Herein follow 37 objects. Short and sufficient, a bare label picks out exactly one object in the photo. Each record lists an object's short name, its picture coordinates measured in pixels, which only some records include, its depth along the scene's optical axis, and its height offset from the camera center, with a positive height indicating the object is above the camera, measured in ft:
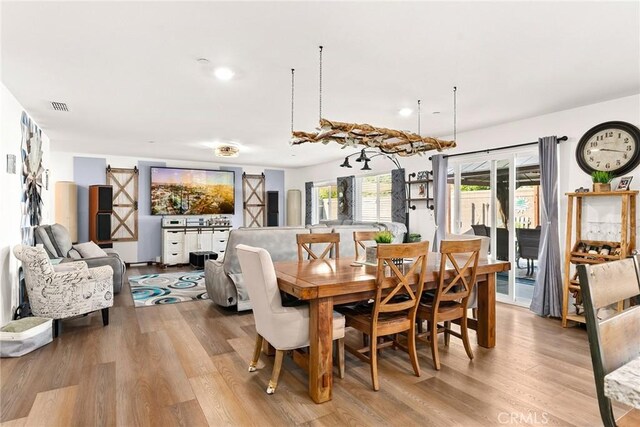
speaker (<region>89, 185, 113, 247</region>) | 23.75 -0.01
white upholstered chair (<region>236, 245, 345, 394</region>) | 7.91 -2.24
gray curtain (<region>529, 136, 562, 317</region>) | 13.98 -1.08
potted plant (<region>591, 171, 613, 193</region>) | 12.40 +1.11
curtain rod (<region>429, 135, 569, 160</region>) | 13.99 +2.94
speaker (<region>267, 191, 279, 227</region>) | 31.99 +0.56
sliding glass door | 15.62 +0.14
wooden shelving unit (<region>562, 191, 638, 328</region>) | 11.86 -1.00
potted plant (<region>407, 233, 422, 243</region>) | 19.69 -1.31
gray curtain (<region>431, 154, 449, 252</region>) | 18.49 +1.01
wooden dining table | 7.72 -1.71
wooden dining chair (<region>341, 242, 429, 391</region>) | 8.10 -2.20
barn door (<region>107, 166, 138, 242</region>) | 26.40 +0.67
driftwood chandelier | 9.89 +2.25
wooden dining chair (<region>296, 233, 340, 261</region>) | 11.82 -0.87
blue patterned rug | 16.47 -3.86
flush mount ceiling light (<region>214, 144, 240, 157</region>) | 20.24 +3.55
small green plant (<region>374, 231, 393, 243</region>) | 9.72 -0.65
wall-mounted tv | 27.55 +1.72
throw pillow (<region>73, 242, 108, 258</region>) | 17.51 -1.85
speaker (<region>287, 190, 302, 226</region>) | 32.58 +0.58
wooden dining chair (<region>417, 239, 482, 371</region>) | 9.07 -2.19
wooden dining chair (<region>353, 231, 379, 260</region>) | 12.87 -0.80
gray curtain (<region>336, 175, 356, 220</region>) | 26.13 +1.27
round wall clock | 12.21 +2.31
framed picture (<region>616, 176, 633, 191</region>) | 12.26 +1.06
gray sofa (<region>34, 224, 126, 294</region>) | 15.57 -1.69
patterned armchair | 11.07 -2.32
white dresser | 26.27 -2.11
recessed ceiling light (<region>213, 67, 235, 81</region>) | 10.11 +4.00
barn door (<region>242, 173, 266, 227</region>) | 31.58 +1.19
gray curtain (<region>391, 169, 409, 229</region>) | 21.11 +1.03
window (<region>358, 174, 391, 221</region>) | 23.85 +1.09
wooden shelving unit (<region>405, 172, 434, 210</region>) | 19.62 +1.13
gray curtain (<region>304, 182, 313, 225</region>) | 31.65 +1.17
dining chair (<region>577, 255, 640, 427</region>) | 3.29 -1.09
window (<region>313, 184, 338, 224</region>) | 29.71 +0.97
